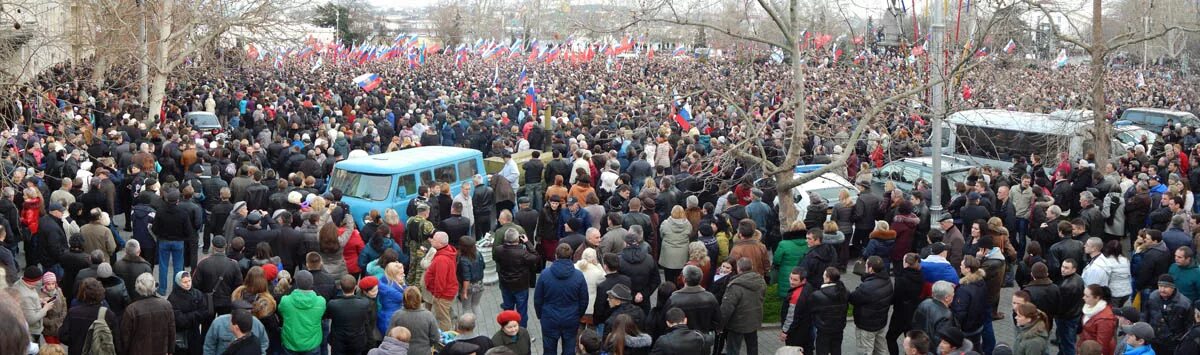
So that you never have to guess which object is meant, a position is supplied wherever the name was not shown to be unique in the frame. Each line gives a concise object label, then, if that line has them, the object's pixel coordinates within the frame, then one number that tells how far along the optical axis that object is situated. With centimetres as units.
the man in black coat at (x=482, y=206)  1611
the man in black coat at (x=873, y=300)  1059
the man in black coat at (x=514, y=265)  1160
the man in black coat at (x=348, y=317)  1005
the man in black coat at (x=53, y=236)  1291
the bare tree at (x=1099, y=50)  1857
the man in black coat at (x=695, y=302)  988
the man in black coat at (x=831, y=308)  1027
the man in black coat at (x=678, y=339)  899
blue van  1603
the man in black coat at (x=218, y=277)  1087
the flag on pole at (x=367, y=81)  3256
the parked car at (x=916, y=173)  1845
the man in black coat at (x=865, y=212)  1507
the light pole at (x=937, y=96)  1270
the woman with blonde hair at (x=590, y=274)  1099
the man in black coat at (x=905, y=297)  1098
